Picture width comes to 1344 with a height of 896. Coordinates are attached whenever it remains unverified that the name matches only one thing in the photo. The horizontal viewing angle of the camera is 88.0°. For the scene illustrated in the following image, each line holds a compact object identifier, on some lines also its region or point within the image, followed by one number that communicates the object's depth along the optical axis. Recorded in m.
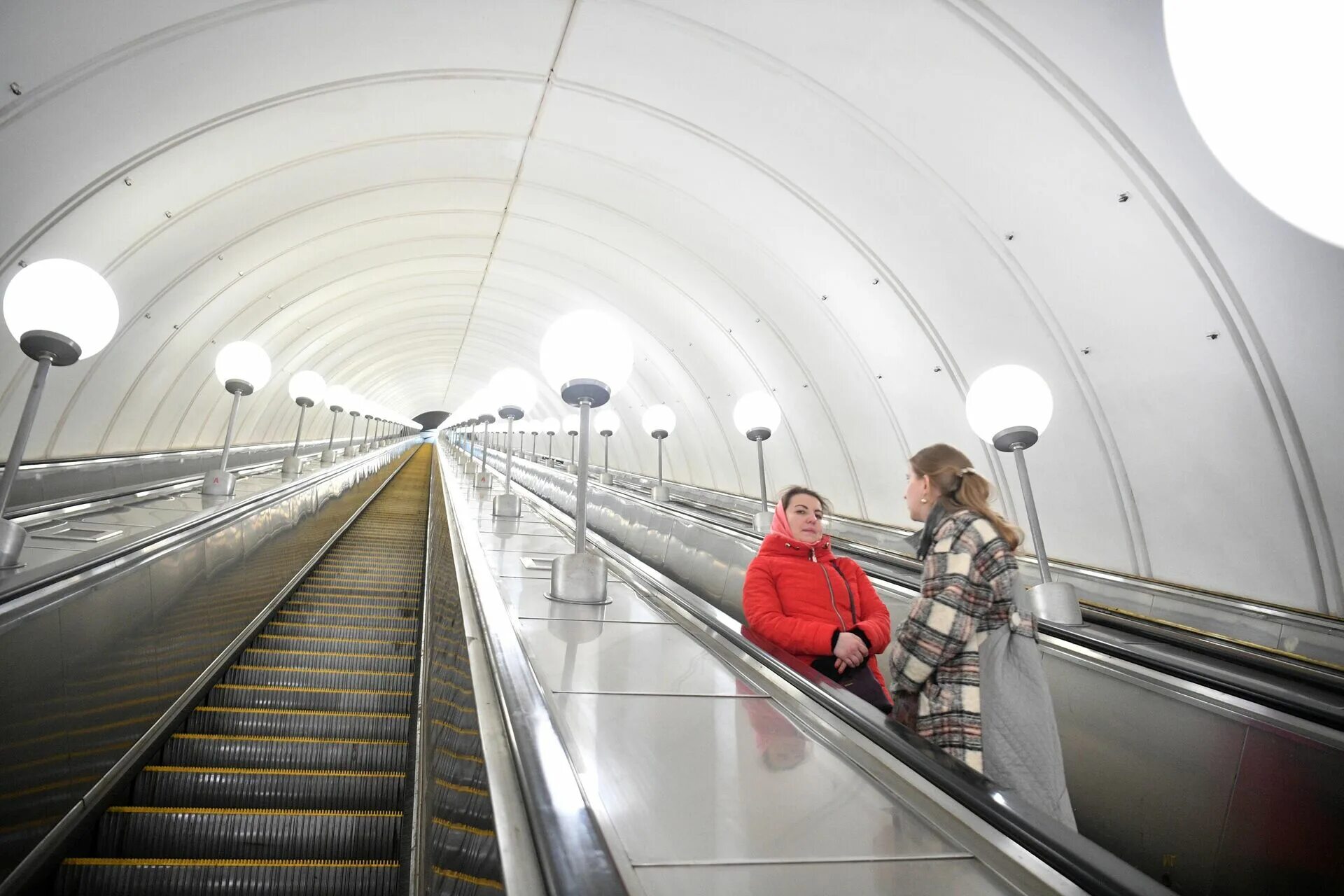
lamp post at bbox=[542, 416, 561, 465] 23.56
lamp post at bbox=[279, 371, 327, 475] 13.84
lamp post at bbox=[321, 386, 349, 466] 19.78
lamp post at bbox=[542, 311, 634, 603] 4.15
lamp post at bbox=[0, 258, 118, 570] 3.97
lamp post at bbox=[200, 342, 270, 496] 8.83
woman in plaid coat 2.67
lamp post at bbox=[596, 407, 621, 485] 18.75
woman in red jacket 3.24
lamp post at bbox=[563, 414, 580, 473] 21.40
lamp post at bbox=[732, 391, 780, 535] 9.69
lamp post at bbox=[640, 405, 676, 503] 14.68
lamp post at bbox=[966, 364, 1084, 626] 4.95
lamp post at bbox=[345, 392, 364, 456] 22.25
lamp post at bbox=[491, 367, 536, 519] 8.23
